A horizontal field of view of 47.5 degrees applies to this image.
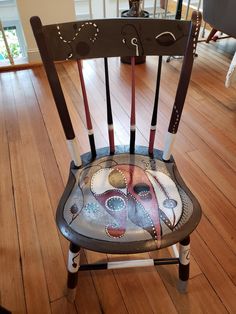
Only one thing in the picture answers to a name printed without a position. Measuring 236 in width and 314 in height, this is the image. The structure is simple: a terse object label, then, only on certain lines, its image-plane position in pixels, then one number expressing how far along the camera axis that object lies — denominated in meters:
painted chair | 0.67
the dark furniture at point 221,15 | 2.03
